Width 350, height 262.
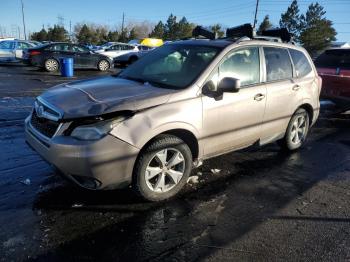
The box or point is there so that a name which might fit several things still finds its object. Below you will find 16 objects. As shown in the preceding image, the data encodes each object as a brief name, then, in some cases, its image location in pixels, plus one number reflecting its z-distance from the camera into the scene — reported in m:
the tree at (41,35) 71.19
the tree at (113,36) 70.88
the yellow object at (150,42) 41.06
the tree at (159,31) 75.25
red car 8.50
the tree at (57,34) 68.75
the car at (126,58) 25.53
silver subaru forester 3.55
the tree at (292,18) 57.31
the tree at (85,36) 71.62
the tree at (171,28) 74.46
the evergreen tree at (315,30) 55.56
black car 19.11
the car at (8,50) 22.19
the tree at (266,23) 63.78
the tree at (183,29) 73.44
